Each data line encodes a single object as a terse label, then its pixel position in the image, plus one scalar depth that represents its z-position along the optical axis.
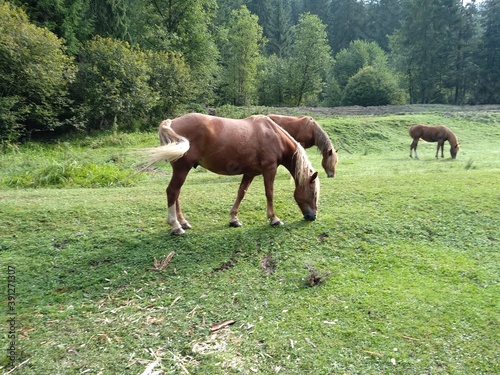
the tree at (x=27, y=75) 14.80
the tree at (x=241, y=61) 37.78
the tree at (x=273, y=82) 43.88
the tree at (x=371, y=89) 38.62
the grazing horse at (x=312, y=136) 9.30
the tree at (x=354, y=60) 49.38
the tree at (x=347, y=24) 69.69
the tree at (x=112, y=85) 18.44
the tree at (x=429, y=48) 43.92
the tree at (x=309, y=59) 42.00
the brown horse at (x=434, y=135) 15.62
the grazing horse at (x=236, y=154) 5.18
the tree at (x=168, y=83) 21.88
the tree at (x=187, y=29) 29.47
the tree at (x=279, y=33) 58.12
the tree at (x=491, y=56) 41.56
